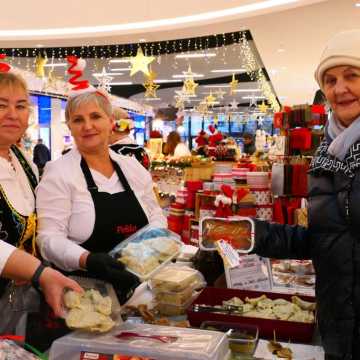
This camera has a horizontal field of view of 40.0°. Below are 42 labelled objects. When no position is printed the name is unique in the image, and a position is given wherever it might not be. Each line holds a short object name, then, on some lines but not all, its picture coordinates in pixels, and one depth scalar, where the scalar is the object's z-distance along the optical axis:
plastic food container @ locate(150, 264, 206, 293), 2.16
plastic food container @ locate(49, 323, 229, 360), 1.35
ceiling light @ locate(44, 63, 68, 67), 13.52
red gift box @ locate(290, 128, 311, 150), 5.39
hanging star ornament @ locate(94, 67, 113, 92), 10.01
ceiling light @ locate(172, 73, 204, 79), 16.92
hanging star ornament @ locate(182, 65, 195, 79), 12.04
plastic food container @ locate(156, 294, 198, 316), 2.12
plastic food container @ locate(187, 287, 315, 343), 1.87
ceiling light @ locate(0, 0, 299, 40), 7.50
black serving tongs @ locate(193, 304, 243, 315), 2.00
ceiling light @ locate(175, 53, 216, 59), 12.34
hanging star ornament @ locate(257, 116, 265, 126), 28.98
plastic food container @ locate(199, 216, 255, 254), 1.95
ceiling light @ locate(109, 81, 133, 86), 19.77
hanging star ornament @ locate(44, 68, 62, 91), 10.79
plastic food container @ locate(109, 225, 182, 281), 1.66
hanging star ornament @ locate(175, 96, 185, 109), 15.55
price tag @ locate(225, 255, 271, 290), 2.33
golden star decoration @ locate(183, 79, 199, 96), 12.02
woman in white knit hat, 1.61
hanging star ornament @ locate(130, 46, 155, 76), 9.51
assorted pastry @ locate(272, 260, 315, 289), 2.66
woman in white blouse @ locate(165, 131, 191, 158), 9.59
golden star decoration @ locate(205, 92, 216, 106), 15.18
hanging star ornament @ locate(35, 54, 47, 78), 9.84
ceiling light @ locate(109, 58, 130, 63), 12.60
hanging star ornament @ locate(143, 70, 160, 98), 11.38
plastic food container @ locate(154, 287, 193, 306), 2.12
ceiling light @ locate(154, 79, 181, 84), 18.66
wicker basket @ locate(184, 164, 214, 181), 5.48
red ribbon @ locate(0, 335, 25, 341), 1.43
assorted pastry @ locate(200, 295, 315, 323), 1.97
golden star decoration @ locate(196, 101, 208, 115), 18.75
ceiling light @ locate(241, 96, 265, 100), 24.78
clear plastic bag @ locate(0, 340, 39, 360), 1.31
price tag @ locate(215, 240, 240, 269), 1.98
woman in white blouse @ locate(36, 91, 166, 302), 2.00
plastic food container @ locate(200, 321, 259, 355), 1.66
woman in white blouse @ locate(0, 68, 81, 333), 1.55
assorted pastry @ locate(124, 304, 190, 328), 1.92
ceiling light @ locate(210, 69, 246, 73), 15.80
